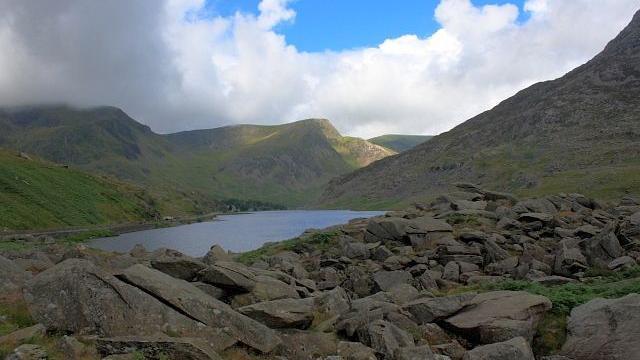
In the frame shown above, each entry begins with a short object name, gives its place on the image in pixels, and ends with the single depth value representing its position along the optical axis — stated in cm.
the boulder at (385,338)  1770
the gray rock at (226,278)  2188
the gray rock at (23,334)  1436
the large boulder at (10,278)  1871
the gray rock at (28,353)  1338
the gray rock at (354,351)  1723
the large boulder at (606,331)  1702
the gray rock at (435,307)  2117
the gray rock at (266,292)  2158
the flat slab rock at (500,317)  1903
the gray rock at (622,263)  3259
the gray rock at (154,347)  1469
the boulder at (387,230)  4434
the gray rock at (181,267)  2352
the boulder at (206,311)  1716
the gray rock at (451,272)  3531
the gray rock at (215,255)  3654
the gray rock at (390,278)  3478
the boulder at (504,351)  1684
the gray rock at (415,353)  1669
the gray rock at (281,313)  1905
